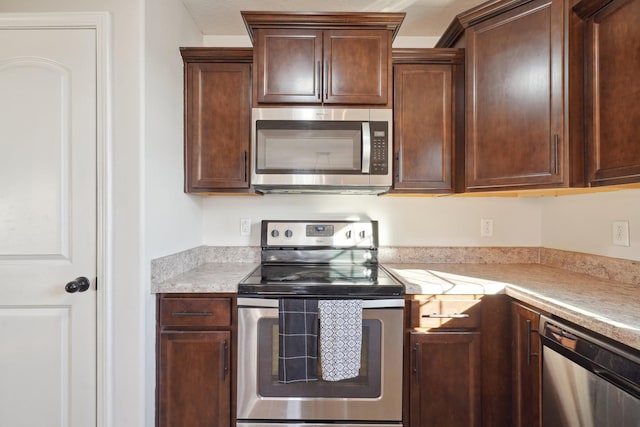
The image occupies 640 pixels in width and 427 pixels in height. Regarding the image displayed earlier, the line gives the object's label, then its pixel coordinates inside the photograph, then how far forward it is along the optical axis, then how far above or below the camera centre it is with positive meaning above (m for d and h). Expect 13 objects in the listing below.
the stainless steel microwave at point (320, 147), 1.76 +0.37
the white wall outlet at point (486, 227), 2.19 -0.09
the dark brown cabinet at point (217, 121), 1.87 +0.54
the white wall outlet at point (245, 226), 2.19 -0.08
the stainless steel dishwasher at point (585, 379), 0.95 -0.55
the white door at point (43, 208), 1.44 +0.03
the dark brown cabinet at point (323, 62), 1.76 +0.83
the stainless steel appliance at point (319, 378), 1.54 -0.75
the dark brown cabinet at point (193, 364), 1.54 -0.71
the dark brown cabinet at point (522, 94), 1.43 +0.58
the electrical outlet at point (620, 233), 1.55 -0.09
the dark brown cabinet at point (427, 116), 1.85 +0.56
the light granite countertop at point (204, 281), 1.55 -0.33
